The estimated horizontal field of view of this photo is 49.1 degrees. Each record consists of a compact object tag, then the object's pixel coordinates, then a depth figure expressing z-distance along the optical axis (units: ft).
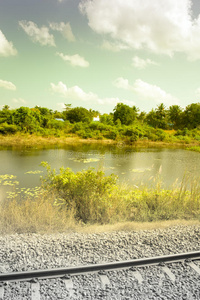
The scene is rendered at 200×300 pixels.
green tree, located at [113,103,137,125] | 172.04
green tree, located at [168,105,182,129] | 202.69
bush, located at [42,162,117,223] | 17.31
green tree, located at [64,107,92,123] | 171.94
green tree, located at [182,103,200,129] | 186.60
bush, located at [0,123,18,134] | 100.78
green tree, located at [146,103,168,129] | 193.77
